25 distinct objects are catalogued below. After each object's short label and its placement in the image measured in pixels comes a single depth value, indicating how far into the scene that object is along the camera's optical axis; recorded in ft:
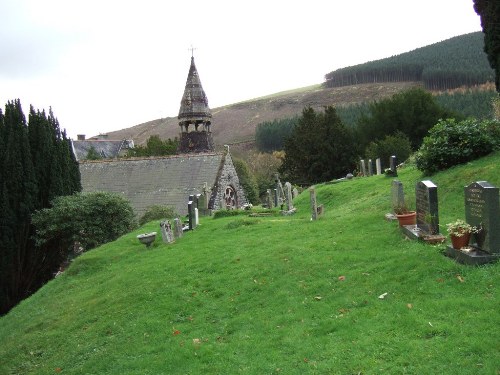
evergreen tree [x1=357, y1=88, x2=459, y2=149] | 128.67
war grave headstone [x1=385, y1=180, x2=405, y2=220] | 40.55
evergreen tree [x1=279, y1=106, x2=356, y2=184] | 126.21
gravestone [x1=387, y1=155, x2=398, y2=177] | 68.50
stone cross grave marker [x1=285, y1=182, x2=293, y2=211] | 65.77
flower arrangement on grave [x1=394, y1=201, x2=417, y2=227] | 36.94
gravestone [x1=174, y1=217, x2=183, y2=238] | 56.85
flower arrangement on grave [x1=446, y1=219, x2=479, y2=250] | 27.45
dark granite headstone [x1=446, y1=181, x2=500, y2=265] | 26.23
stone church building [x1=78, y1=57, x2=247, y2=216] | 103.91
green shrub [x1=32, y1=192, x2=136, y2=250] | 70.85
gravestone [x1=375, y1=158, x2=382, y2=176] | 82.96
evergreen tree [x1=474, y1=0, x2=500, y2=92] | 58.95
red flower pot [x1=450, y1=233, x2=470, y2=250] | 27.66
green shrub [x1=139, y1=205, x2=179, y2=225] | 91.40
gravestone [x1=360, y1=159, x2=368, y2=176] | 89.92
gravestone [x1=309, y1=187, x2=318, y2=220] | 51.06
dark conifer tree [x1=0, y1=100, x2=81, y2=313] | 67.97
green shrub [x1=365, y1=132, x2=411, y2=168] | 103.14
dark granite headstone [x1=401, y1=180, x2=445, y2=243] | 32.37
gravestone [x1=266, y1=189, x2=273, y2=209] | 83.73
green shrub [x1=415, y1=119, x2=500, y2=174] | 52.90
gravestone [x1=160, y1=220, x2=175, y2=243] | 55.01
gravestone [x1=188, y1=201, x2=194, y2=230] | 62.75
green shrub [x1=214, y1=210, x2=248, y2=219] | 75.03
